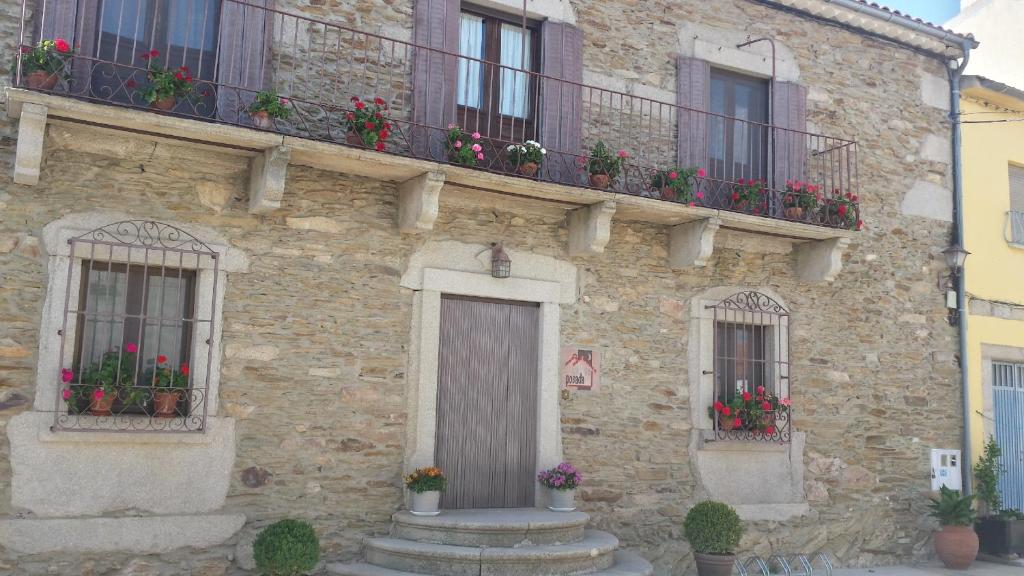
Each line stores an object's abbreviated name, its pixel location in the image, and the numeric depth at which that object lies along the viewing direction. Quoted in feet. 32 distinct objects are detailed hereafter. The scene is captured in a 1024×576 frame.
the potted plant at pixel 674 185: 27.04
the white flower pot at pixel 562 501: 25.23
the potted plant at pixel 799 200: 29.34
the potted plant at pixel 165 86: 20.54
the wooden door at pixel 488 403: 25.21
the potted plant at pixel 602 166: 25.81
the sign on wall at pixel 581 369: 26.63
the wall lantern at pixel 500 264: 25.55
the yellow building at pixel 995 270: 34.27
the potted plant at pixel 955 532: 30.96
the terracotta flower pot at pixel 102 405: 20.10
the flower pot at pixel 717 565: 25.29
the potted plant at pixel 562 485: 25.17
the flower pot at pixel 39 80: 19.44
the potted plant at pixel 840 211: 29.86
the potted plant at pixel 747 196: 28.55
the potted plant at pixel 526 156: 24.91
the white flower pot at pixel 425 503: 23.40
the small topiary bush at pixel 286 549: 20.44
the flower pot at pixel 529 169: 24.98
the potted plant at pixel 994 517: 32.24
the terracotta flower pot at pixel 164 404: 20.99
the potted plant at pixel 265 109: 21.68
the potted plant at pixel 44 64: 19.44
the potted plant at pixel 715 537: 25.34
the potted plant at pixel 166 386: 21.01
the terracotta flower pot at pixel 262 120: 21.70
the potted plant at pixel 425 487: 23.32
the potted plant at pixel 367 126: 22.70
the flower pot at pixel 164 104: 20.71
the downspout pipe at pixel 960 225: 33.27
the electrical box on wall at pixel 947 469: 32.65
